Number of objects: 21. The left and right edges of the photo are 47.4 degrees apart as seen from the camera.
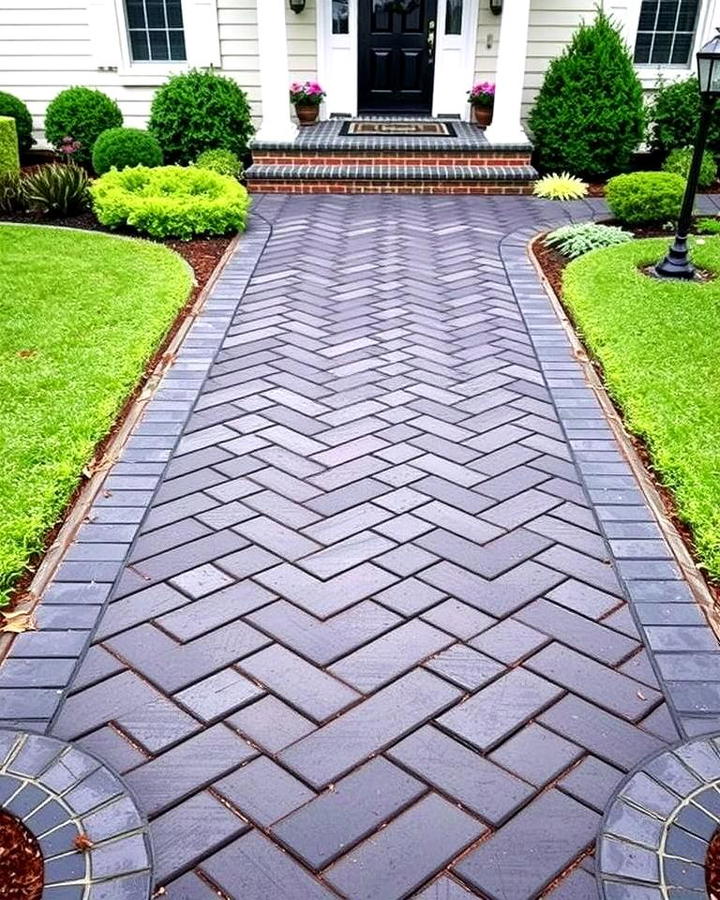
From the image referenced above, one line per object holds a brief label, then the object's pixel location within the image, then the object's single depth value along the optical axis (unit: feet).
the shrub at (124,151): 28.07
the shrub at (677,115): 30.14
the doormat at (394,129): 32.12
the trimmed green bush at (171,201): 22.72
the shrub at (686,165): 28.45
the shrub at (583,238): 22.12
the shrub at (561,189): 28.35
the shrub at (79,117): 31.24
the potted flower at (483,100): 33.09
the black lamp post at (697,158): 17.47
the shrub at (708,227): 23.62
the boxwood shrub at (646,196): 23.17
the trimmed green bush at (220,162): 28.94
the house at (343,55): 30.09
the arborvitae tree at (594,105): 29.22
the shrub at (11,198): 25.87
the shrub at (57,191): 24.79
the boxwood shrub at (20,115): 31.96
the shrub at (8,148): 27.25
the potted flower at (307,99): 33.30
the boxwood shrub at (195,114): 29.96
